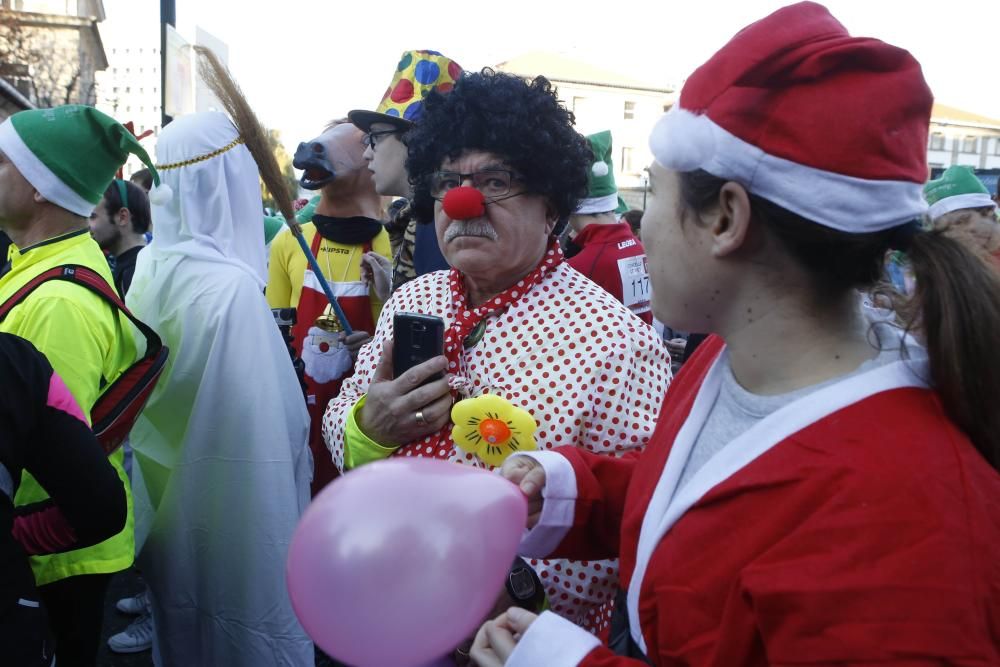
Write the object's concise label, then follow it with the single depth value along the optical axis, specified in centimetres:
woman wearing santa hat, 85
